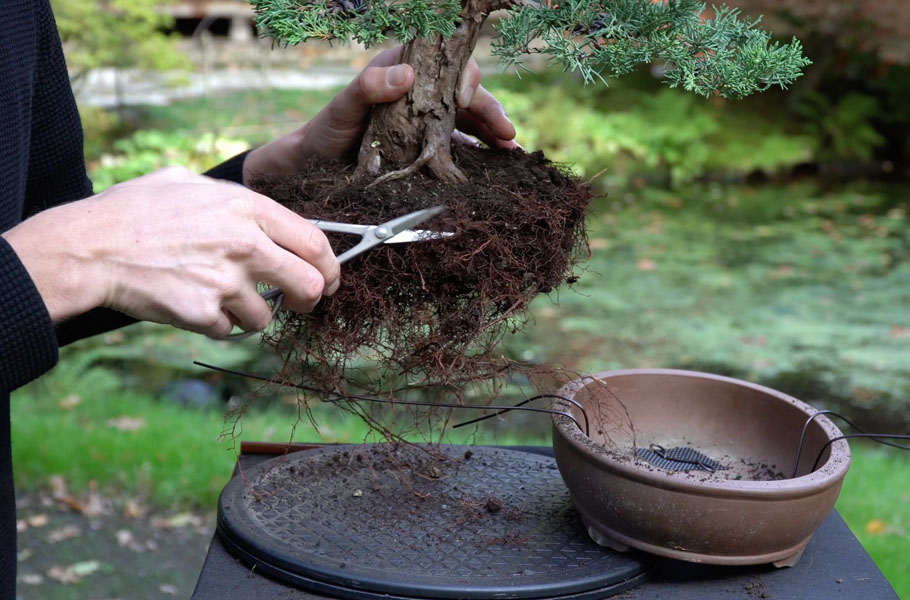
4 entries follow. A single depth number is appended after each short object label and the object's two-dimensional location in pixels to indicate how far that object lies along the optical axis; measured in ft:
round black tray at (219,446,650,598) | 4.21
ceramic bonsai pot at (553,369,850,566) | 4.09
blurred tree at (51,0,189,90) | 23.43
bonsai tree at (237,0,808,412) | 4.48
